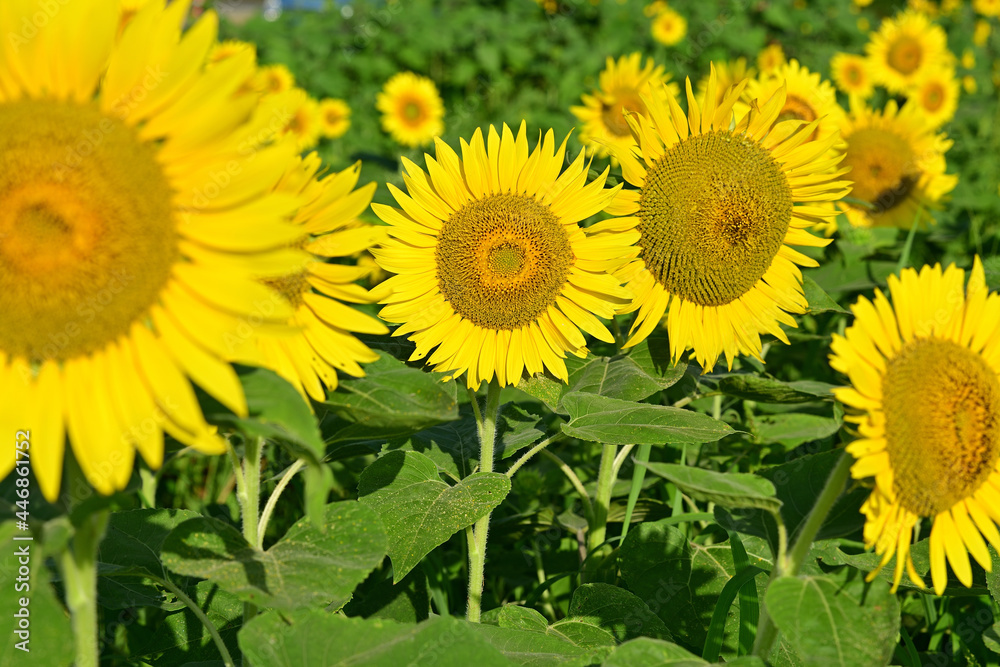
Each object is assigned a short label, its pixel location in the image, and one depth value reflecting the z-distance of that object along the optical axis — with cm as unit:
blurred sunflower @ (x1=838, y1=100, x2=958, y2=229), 434
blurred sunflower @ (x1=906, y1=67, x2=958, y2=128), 695
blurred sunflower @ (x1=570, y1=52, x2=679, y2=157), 517
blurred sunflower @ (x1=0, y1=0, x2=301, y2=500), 130
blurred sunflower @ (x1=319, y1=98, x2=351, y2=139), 803
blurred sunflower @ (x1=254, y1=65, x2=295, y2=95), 731
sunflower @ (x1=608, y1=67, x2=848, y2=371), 231
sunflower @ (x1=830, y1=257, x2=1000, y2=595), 159
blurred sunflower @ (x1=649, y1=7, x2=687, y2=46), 966
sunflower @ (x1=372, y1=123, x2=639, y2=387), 219
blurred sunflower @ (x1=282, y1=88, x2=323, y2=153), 717
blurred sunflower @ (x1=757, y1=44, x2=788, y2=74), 842
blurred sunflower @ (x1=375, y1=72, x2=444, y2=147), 837
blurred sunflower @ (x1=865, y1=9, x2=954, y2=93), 722
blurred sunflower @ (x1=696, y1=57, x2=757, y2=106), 434
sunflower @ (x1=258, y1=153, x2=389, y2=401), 169
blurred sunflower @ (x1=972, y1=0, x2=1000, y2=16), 1120
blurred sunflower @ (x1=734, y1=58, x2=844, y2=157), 383
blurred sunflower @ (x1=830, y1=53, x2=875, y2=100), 727
